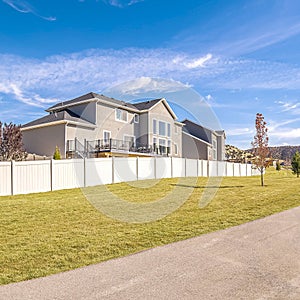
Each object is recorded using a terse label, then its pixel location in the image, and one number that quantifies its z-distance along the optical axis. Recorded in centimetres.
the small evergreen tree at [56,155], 2222
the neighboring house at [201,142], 4153
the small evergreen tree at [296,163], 3334
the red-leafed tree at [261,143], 1986
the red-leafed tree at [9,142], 2250
